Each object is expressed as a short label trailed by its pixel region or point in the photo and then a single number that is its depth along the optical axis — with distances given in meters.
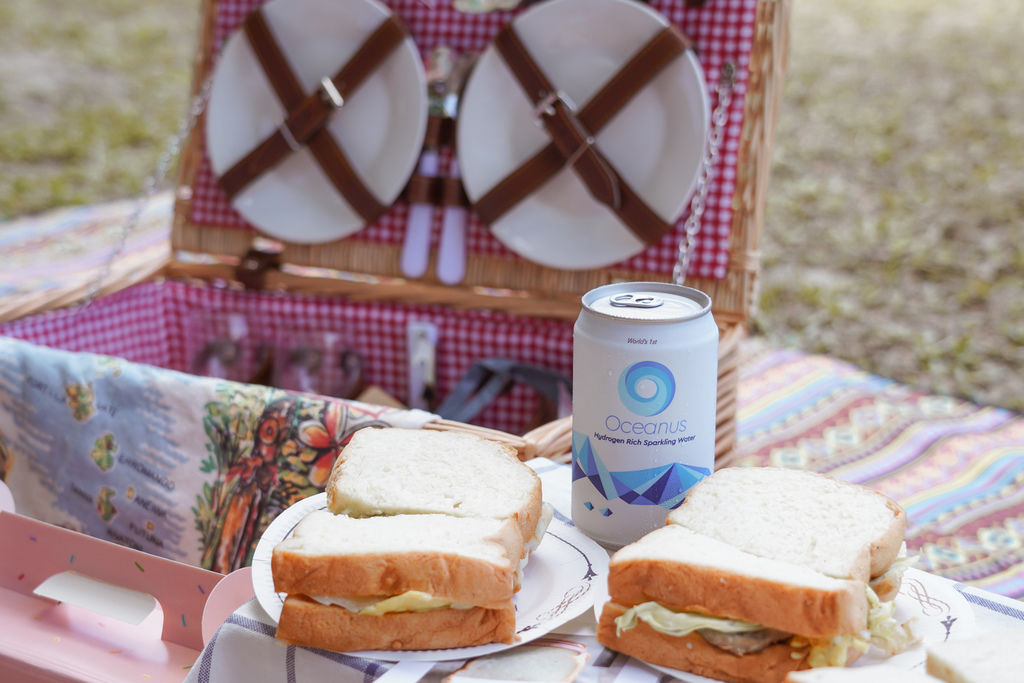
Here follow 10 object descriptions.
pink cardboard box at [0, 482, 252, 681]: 0.88
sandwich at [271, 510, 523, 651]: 0.66
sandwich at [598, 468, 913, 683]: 0.62
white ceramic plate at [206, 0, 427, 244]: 1.57
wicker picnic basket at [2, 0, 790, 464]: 1.42
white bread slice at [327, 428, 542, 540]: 0.75
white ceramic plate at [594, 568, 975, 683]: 0.64
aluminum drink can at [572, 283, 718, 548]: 0.71
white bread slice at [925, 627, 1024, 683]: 0.59
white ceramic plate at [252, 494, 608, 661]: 0.67
